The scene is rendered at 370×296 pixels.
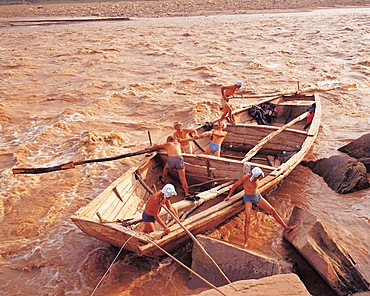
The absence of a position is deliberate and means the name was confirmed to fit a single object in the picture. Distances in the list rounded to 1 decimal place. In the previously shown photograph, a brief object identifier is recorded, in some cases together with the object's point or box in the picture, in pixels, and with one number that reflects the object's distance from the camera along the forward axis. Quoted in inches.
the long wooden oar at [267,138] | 331.0
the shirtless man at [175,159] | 313.7
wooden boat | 239.9
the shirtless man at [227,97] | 404.2
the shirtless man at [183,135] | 339.9
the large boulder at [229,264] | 219.5
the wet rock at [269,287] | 186.1
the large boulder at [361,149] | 367.9
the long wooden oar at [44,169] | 258.5
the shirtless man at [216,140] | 350.5
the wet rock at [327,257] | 212.2
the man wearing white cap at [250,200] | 263.6
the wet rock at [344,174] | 333.1
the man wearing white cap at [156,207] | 232.7
